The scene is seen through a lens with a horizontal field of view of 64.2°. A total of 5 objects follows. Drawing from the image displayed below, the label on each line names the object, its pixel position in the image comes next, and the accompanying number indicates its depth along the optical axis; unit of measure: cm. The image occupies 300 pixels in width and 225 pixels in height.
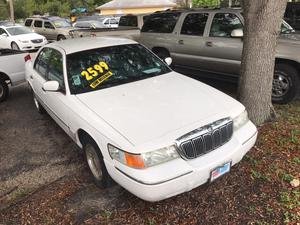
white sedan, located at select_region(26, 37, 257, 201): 214
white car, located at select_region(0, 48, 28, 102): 526
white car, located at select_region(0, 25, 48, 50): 1254
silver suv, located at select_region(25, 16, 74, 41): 1430
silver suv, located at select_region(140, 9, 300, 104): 431
